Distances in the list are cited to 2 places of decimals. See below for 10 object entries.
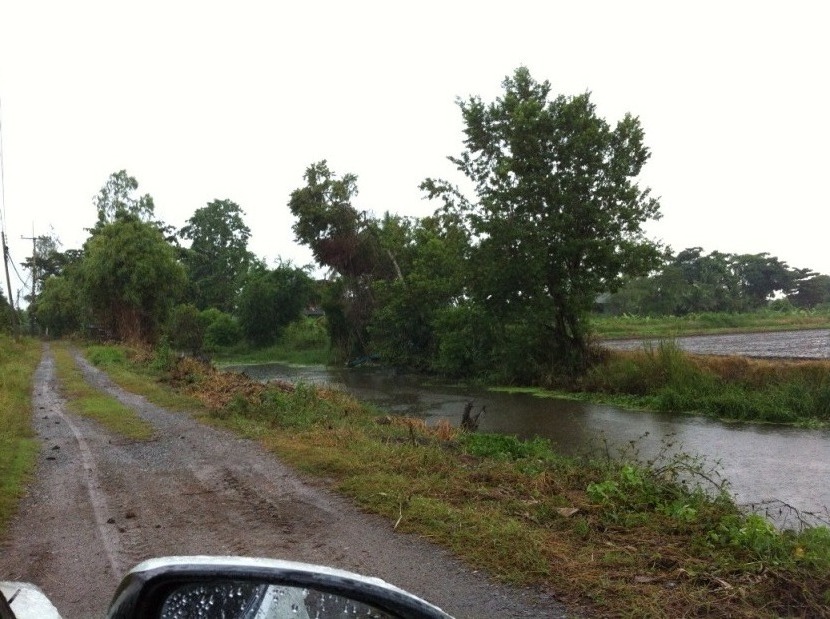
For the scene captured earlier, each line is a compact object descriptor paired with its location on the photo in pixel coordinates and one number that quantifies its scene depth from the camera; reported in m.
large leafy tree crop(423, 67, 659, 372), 22.14
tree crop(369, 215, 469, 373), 32.34
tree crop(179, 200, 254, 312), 65.25
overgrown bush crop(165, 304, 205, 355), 39.97
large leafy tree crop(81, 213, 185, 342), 33.34
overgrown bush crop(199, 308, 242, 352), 51.72
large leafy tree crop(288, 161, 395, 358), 36.59
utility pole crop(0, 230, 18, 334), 35.44
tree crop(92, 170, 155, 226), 51.81
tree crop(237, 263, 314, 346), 48.88
